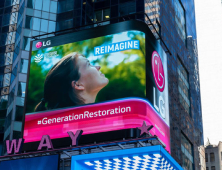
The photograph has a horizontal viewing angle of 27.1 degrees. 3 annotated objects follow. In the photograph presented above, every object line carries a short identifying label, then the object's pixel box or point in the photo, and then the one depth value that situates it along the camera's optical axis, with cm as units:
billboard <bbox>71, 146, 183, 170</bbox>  3281
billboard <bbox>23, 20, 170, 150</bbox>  4322
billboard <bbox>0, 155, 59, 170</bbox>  3619
